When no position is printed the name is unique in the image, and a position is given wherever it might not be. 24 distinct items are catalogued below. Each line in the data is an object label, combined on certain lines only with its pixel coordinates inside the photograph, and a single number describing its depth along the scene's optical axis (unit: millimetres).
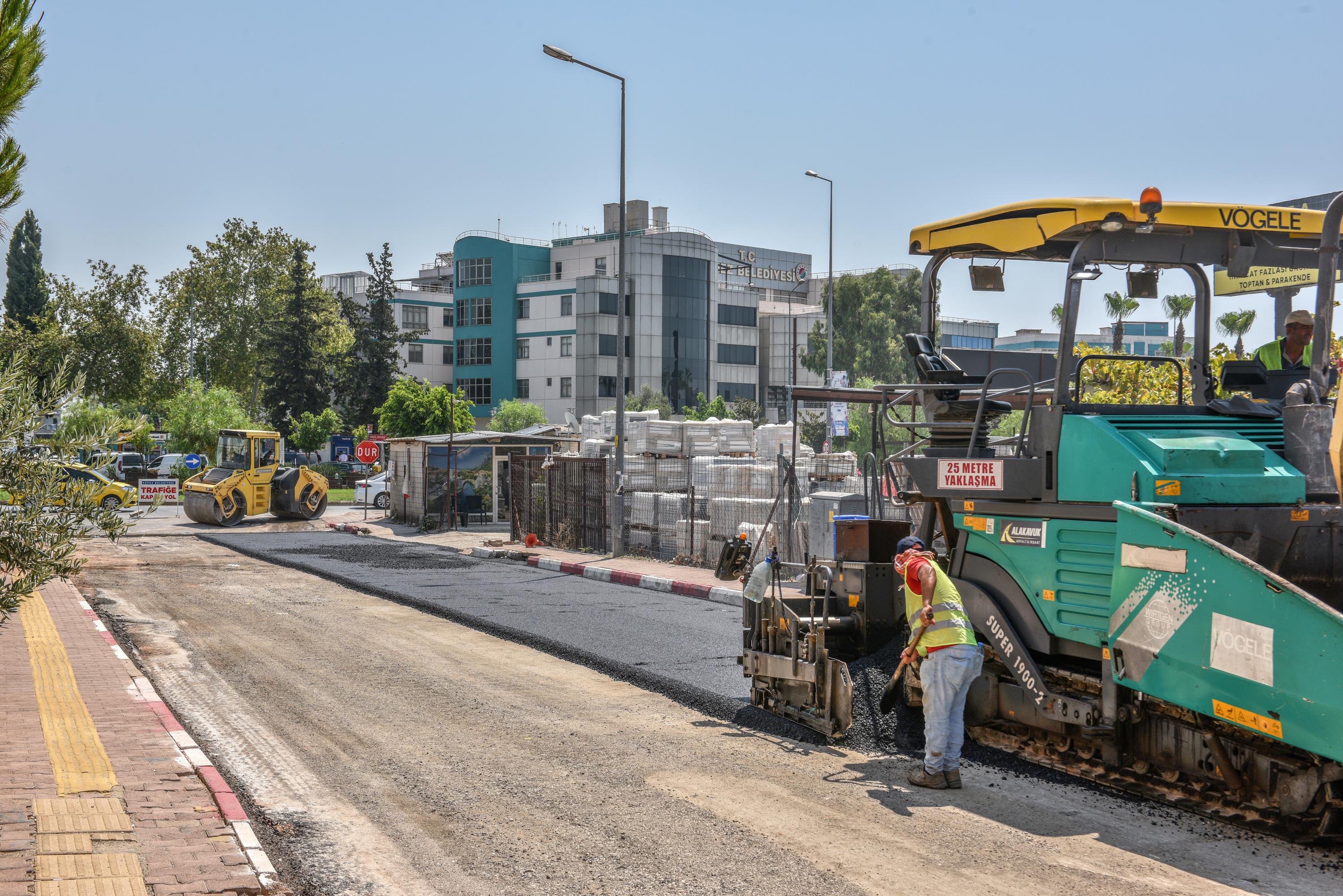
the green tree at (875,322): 76875
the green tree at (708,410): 72812
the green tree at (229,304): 70312
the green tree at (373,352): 71250
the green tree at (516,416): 71475
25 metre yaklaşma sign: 7293
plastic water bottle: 8945
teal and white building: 81312
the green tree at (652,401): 77438
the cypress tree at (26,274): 78438
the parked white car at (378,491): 41531
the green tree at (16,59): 5102
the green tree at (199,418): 58125
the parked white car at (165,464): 51438
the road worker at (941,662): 7070
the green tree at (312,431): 64750
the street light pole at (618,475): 23094
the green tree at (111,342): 53656
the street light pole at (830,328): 39081
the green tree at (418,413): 60031
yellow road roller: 31891
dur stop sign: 37031
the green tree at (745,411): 79250
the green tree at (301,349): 66438
